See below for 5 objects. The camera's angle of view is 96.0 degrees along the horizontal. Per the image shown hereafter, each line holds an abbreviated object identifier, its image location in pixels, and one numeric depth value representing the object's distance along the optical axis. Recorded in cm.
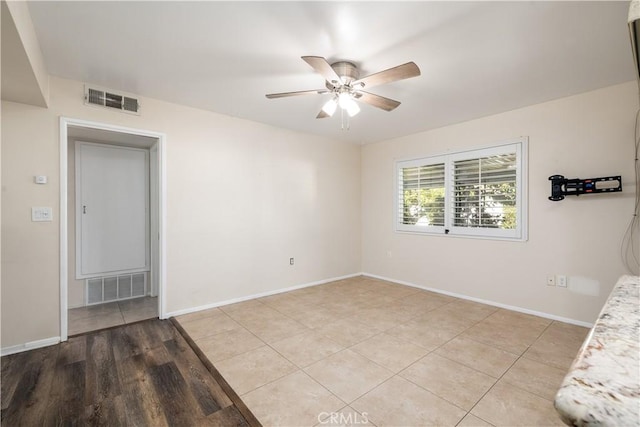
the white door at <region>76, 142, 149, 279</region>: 376
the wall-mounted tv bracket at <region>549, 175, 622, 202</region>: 284
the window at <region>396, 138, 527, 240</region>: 358
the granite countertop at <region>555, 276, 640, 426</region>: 41
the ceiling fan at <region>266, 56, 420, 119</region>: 204
